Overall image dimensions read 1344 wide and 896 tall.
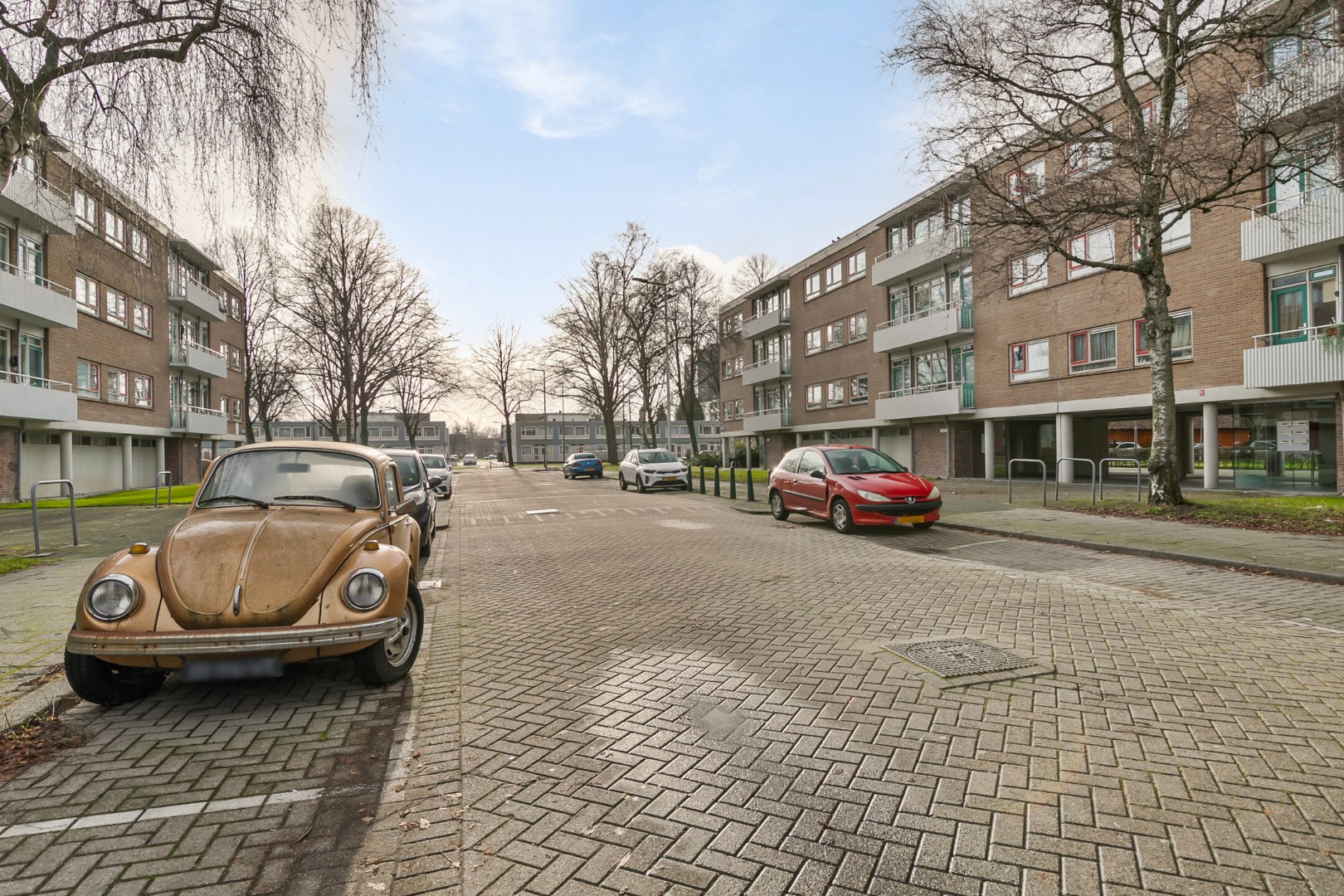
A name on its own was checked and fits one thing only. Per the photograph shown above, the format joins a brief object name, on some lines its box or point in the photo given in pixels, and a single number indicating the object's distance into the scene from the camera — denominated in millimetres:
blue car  39531
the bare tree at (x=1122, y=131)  12383
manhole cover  4598
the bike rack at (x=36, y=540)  9823
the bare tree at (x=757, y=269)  62812
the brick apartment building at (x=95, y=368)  22734
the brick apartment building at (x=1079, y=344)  17312
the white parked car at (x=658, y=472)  25250
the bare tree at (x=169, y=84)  5836
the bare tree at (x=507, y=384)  61844
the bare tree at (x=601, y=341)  46188
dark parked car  10383
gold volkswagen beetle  3869
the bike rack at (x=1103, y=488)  14514
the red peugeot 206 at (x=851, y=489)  11867
